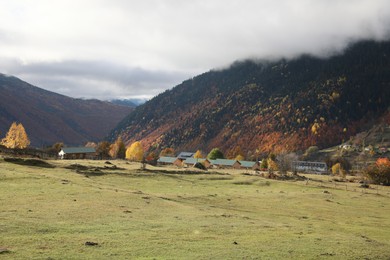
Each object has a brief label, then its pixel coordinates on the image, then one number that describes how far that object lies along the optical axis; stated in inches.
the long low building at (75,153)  6530.0
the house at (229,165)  7790.4
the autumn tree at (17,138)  6865.2
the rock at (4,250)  858.1
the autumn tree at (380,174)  4949.6
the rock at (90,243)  999.0
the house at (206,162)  7454.7
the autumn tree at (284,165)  6060.0
